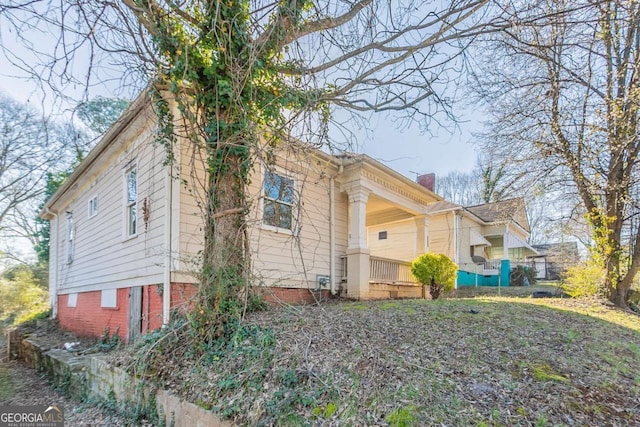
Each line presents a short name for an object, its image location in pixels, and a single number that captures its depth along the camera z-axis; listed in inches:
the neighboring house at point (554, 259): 474.3
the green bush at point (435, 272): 357.4
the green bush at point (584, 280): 322.0
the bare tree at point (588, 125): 285.9
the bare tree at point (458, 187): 1200.8
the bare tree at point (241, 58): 168.4
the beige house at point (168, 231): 231.3
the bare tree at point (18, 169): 458.3
